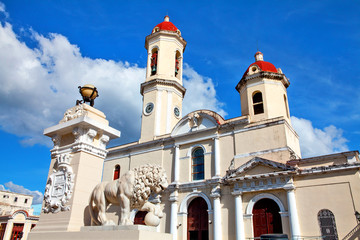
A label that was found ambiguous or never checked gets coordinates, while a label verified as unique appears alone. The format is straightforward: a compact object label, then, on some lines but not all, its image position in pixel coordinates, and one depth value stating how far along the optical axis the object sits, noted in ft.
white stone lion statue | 19.65
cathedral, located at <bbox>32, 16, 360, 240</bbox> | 50.16
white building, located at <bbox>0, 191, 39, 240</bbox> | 91.25
